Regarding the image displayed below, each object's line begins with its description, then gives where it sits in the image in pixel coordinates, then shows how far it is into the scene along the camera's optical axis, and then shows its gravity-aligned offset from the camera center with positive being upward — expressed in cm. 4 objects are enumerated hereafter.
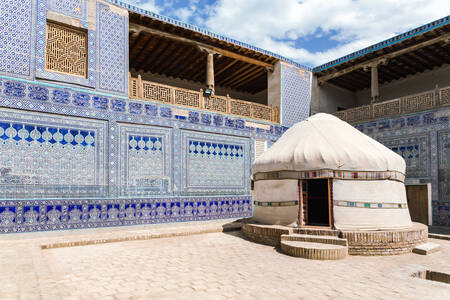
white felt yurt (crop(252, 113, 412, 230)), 546 -22
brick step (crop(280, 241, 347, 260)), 459 -120
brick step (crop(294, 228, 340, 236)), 519 -105
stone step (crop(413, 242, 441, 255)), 502 -130
